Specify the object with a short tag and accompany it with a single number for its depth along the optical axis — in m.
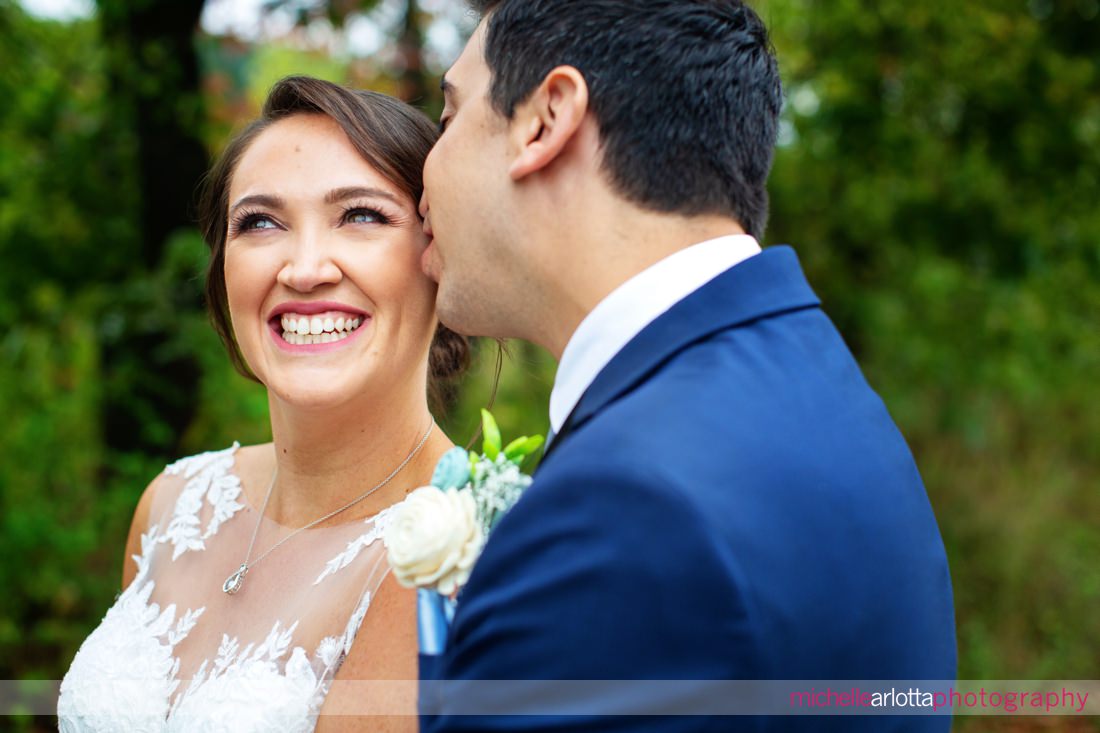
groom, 1.31
